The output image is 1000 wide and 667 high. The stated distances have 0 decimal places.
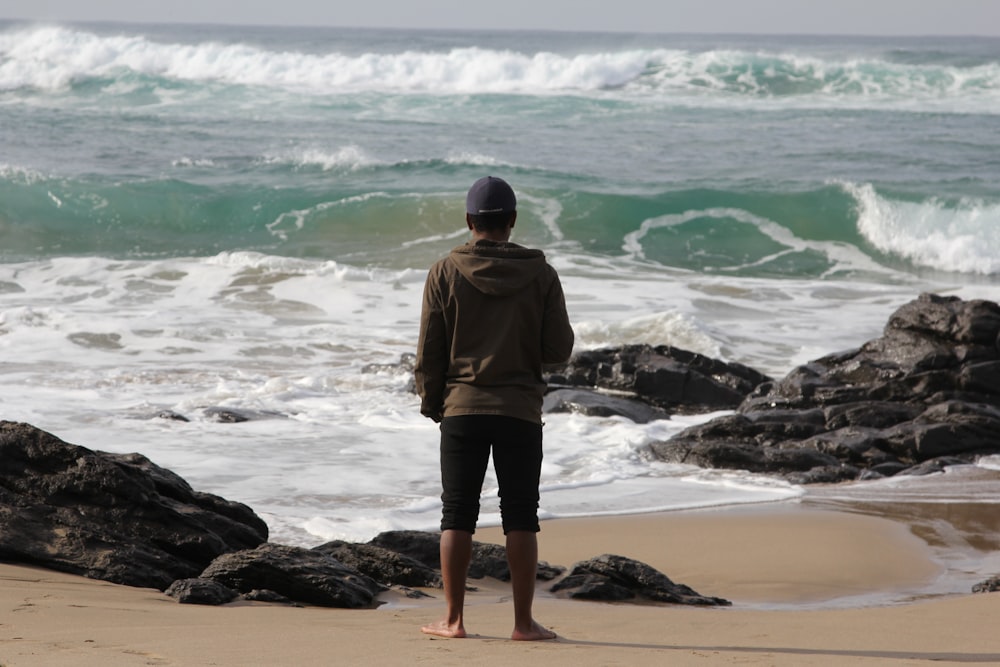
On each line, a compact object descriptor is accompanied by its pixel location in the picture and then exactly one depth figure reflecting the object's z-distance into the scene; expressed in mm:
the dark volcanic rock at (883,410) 16687
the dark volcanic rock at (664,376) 20766
